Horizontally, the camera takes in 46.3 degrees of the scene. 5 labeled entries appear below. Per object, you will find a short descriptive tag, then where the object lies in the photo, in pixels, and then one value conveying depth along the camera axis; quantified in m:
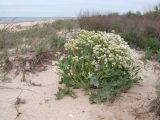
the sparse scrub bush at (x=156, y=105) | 2.39
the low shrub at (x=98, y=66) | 2.67
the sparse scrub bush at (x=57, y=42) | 3.59
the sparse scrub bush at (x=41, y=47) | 3.35
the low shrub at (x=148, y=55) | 3.52
